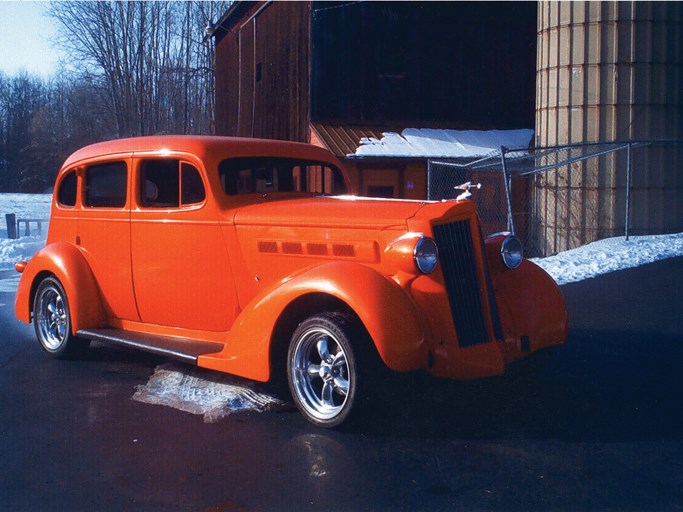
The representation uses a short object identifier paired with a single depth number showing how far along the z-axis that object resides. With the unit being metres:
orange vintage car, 4.76
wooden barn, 19.92
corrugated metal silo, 14.38
